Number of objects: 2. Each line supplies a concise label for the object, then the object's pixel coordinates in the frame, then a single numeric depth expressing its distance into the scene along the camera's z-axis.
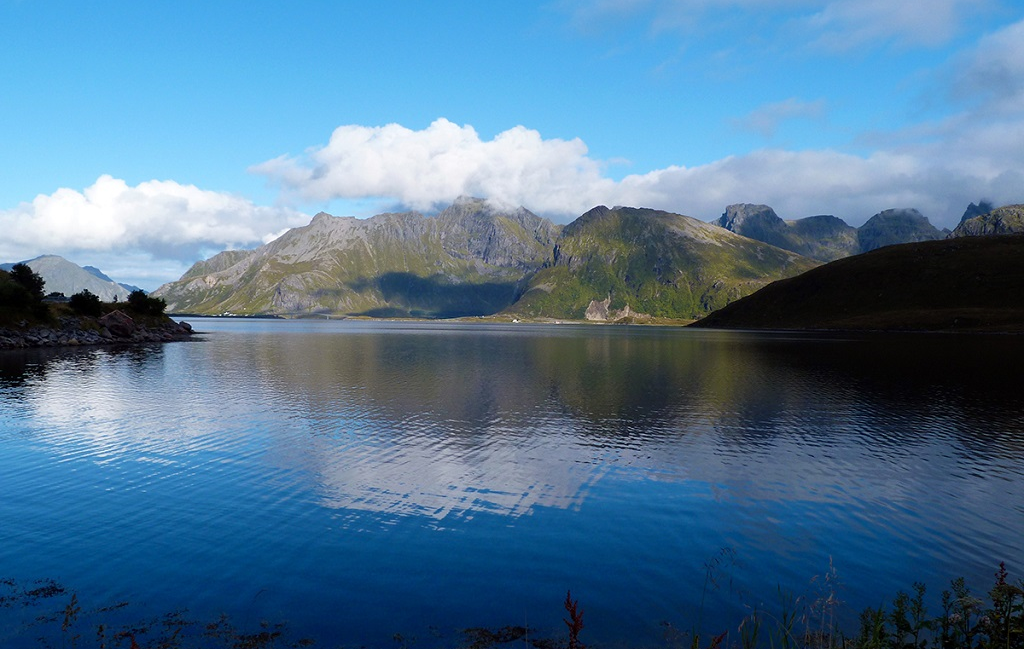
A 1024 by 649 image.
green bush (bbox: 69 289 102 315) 163.38
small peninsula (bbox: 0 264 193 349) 135.50
